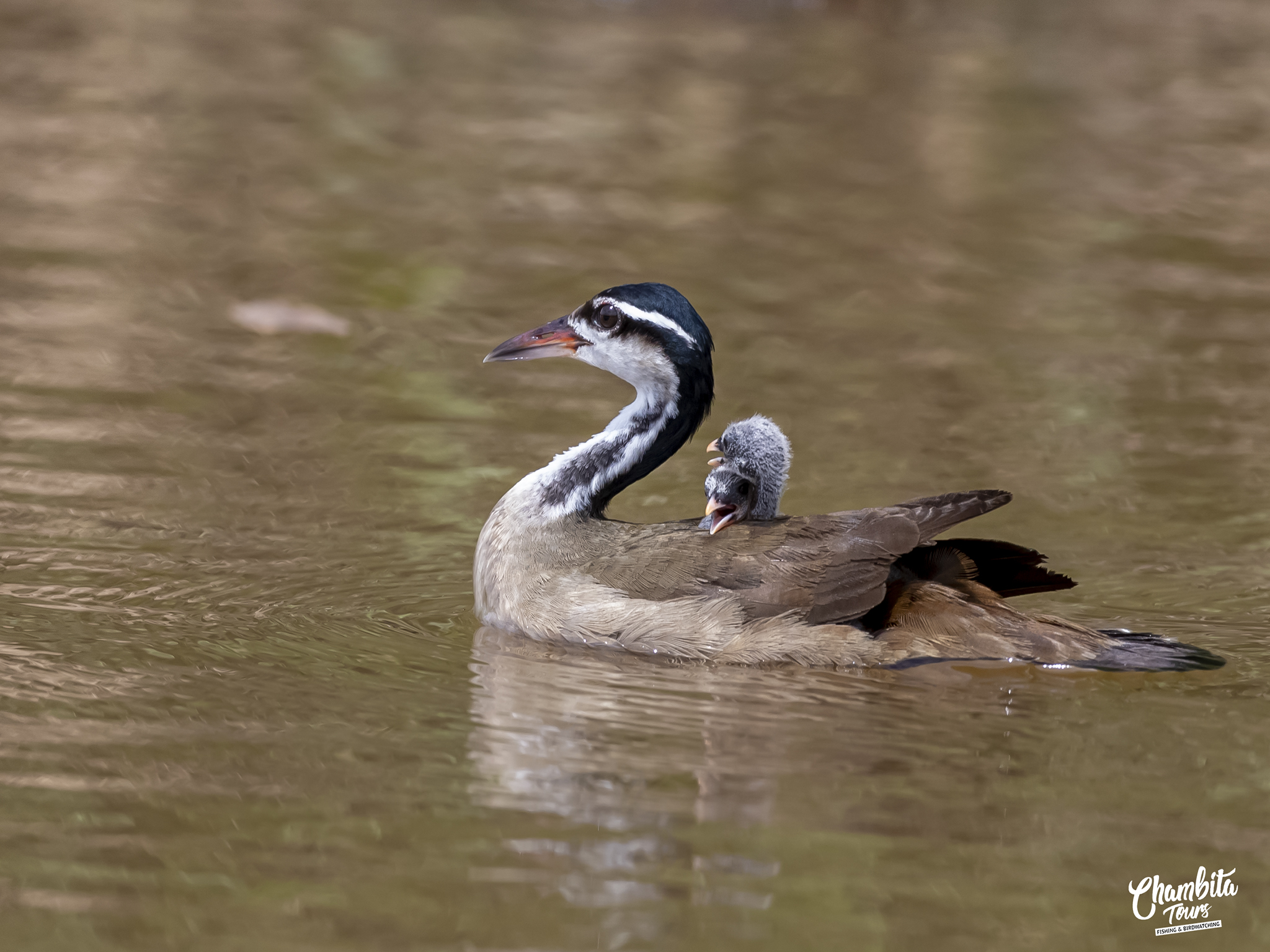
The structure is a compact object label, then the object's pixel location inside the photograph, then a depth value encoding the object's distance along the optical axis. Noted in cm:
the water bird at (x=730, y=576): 1559
